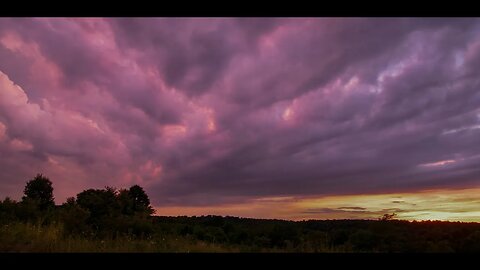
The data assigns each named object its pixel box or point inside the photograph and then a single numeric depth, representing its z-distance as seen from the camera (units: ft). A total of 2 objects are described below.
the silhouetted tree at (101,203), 84.73
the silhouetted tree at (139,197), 100.31
